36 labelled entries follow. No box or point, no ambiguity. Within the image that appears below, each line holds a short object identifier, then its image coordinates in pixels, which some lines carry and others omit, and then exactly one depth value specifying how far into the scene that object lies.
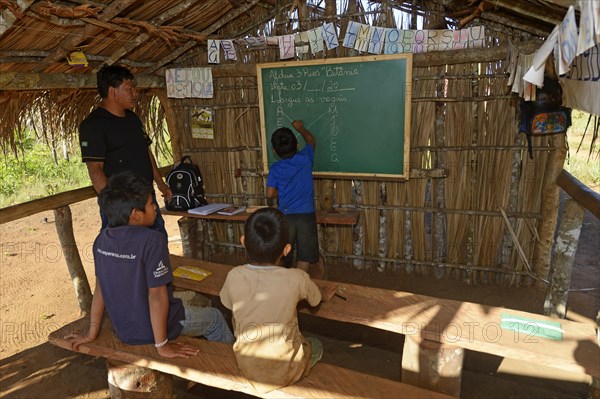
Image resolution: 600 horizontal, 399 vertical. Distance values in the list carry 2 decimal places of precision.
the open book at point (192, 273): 3.08
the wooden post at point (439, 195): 4.22
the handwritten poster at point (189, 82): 4.92
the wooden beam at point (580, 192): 2.50
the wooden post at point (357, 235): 4.79
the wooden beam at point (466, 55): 3.65
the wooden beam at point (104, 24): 3.36
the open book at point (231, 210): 4.64
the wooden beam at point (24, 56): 3.33
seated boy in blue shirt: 2.04
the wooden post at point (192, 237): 5.25
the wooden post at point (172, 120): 5.22
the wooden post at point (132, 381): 2.34
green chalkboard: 4.20
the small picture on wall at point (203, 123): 5.12
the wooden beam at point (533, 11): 3.02
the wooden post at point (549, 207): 3.87
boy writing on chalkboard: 3.66
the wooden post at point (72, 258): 4.00
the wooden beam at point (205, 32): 4.40
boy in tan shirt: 1.99
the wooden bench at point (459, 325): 2.04
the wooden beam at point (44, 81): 3.42
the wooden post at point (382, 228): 4.70
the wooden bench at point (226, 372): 2.01
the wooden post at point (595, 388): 2.26
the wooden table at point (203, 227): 4.44
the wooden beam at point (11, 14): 2.74
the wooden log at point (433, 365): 2.23
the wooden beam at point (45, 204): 3.42
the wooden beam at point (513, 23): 3.60
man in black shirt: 3.18
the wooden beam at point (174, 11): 3.84
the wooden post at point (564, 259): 3.03
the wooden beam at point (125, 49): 4.01
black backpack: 4.81
